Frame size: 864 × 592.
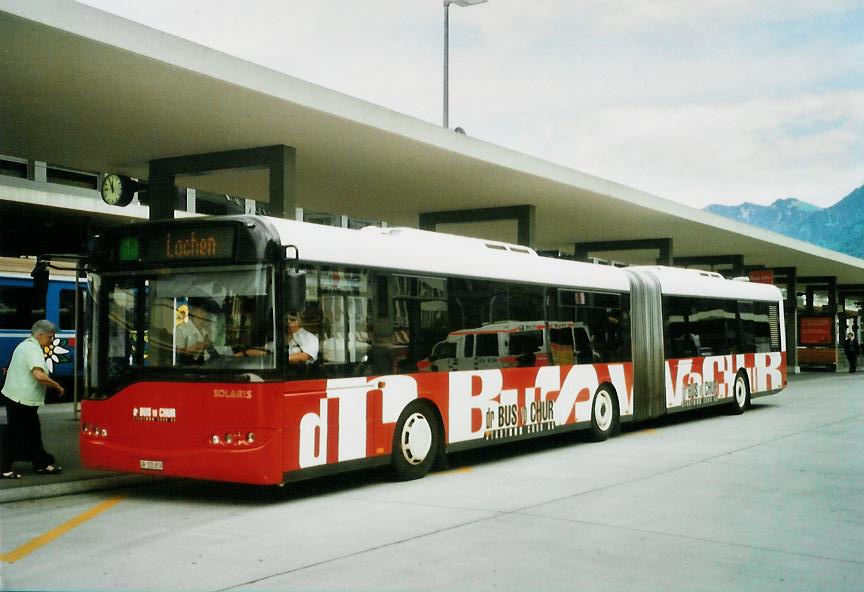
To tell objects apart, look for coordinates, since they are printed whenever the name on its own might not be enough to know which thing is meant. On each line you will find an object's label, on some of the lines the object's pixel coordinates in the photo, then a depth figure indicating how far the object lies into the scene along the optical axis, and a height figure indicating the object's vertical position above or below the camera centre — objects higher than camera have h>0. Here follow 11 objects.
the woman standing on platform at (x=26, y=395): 10.57 -0.55
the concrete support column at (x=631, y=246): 32.00 +3.15
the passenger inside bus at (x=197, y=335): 9.45 +0.07
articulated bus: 9.32 -0.09
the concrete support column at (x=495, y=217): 23.62 +3.09
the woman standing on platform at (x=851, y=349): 41.03 -0.51
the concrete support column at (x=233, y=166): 15.97 +3.06
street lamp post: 25.74 +7.40
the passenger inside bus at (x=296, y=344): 9.30 -0.03
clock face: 17.47 +2.74
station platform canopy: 11.07 +3.32
